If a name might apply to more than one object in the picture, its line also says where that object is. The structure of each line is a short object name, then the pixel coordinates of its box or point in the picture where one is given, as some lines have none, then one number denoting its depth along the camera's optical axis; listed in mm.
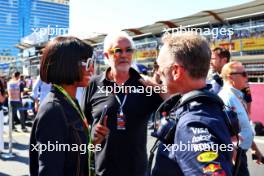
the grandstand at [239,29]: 9680
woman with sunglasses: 1745
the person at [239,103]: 3414
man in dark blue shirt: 1237
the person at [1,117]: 6652
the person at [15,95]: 9414
